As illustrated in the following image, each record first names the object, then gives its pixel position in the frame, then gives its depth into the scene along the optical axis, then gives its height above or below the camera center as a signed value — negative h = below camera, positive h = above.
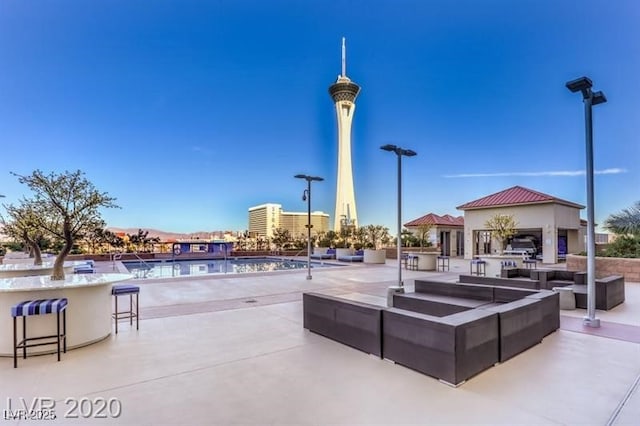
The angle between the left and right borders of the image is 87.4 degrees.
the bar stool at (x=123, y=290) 5.13 -1.01
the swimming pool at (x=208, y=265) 15.39 -2.25
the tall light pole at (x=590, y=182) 5.41 +0.69
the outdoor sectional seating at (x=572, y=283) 6.52 -1.30
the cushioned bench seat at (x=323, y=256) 21.19 -2.04
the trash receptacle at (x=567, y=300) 6.59 -1.52
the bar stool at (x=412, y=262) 14.97 -1.75
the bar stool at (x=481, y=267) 11.75 -1.57
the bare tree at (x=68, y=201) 4.79 +0.37
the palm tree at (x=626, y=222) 12.14 +0.04
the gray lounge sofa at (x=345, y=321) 3.97 -1.28
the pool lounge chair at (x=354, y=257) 19.08 -1.94
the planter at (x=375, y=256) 17.92 -1.72
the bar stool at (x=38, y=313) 3.75 -1.11
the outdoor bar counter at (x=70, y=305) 4.06 -1.06
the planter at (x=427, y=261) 14.60 -1.64
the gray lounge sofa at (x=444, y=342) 3.18 -1.22
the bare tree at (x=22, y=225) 6.33 +0.00
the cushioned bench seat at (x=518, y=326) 3.78 -1.25
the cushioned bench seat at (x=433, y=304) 5.05 -1.29
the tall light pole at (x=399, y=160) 8.20 +1.60
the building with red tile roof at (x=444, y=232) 23.95 -0.60
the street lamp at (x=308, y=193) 11.28 +1.11
